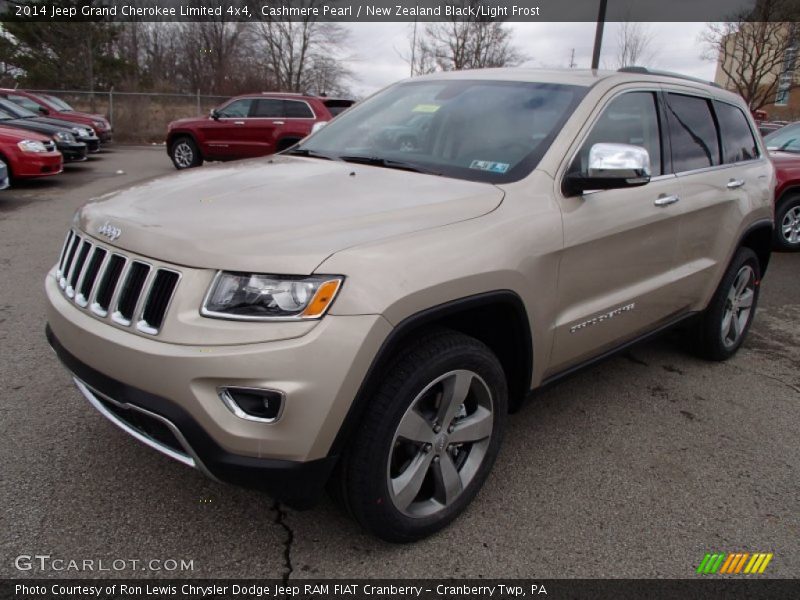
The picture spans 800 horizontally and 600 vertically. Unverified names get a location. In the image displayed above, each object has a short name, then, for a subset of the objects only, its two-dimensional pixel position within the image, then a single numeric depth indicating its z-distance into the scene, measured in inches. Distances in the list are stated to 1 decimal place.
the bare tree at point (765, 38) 890.1
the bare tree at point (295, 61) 1407.5
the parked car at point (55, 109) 606.1
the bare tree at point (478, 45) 1091.9
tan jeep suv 75.8
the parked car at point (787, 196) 310.8
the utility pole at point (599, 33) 525.2
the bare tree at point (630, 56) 980.6
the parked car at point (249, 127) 525.7
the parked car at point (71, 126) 501.7
